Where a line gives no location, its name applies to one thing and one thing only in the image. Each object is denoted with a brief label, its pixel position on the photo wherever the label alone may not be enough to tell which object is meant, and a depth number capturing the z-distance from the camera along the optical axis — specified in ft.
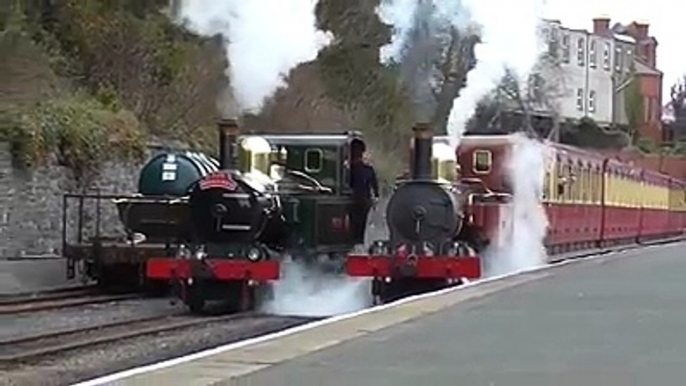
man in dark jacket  85.10
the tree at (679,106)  424.05
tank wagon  82.07
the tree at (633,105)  358.23
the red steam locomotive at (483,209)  78.18
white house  319.88
